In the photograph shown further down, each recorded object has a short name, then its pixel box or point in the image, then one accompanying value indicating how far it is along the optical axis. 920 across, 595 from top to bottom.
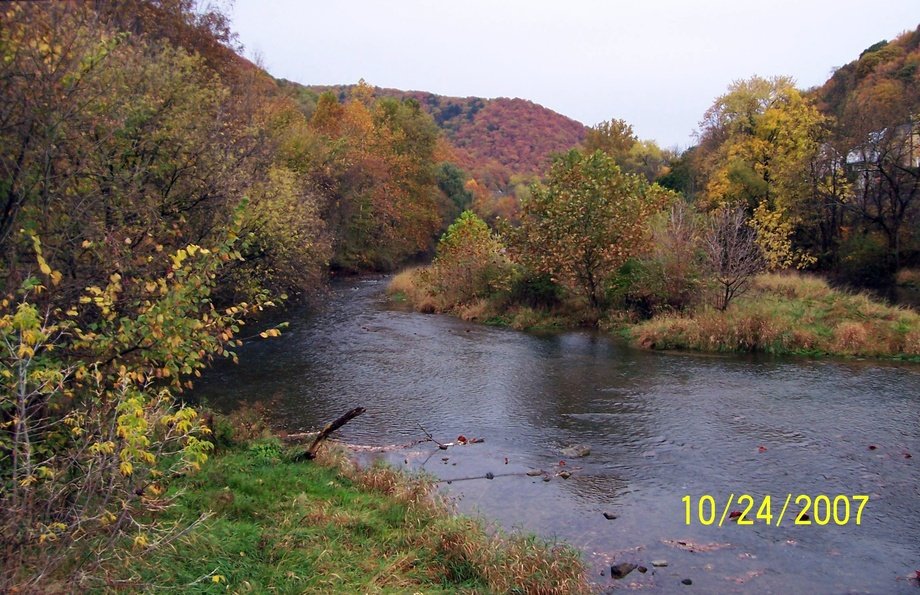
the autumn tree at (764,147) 34.34
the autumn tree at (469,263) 28.83
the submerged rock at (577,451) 11.79
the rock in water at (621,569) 7.78
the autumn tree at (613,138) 62.62
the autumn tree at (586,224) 24.70
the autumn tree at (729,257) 21.32
